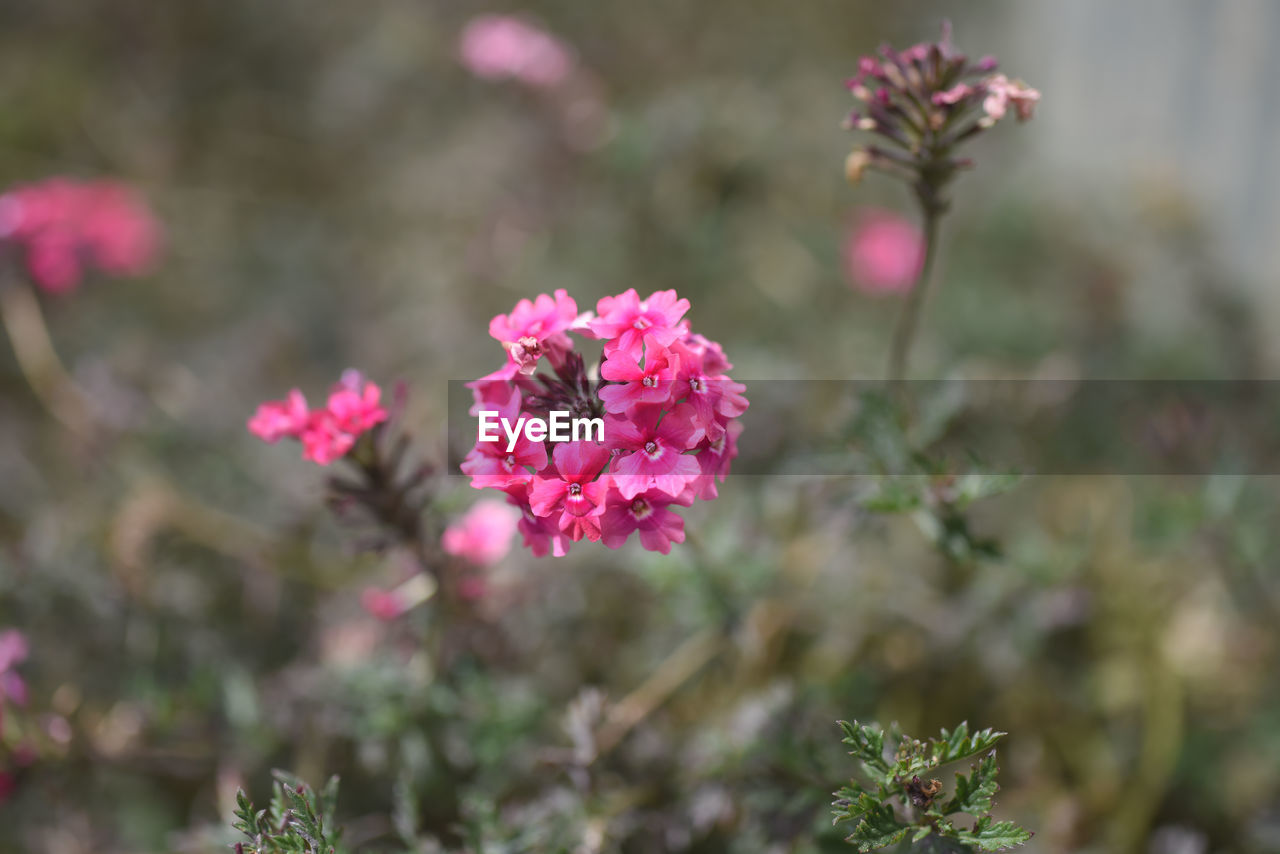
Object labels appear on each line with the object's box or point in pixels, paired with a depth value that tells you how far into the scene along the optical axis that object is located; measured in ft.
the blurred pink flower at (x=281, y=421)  1.58
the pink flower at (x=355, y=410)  1.58
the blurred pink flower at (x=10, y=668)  1.71
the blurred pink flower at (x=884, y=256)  2.46
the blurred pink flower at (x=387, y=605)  1.79
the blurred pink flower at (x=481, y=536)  1.76
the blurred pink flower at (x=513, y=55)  2.47
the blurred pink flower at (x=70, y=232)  2.02
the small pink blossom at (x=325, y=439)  1.57
